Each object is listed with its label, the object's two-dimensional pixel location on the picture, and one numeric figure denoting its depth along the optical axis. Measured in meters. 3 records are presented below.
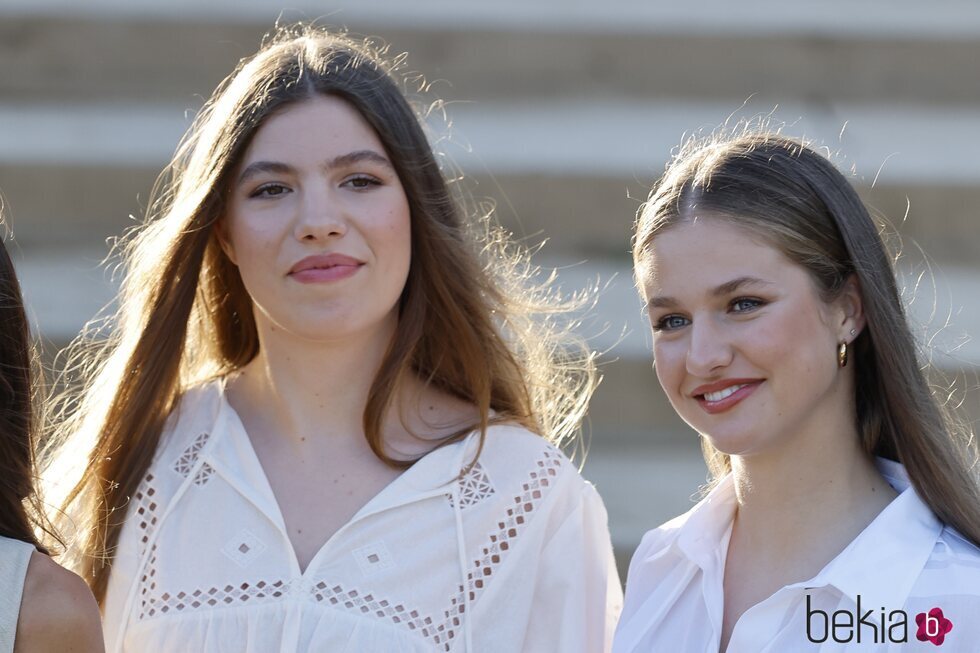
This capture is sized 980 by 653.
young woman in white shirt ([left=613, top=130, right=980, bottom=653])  4.75
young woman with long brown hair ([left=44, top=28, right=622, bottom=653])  5.66
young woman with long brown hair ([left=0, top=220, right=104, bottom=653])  4.43
